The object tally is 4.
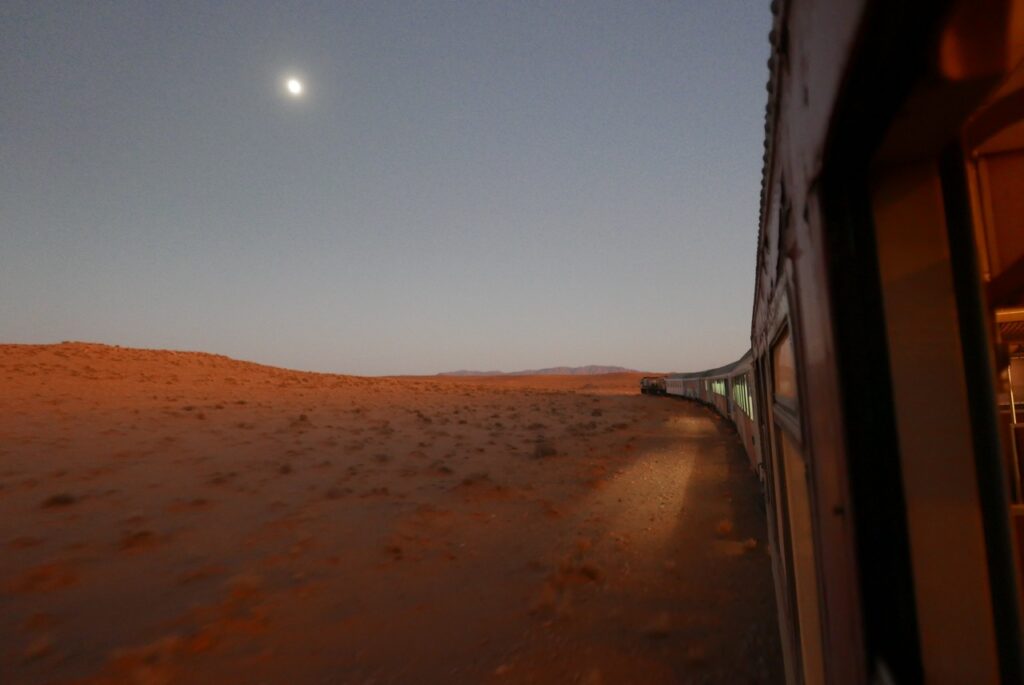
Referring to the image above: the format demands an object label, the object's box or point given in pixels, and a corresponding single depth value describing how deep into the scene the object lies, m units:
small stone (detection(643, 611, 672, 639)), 4.52
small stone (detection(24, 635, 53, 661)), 4.07
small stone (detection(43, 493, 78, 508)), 7.67
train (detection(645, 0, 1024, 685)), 1.08
